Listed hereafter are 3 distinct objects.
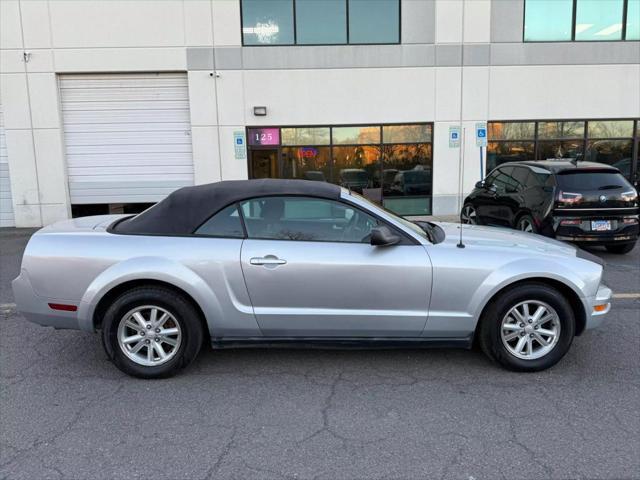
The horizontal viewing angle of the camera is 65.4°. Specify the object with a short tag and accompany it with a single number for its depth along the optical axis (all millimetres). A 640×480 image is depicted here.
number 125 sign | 13312
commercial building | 12719
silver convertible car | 3785
